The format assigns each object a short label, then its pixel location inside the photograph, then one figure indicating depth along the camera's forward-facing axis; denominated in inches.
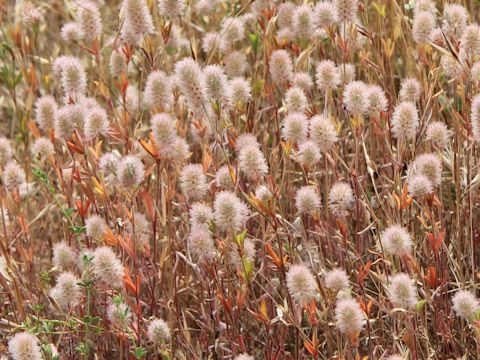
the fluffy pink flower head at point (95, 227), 98.4
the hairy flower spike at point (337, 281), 83.4
